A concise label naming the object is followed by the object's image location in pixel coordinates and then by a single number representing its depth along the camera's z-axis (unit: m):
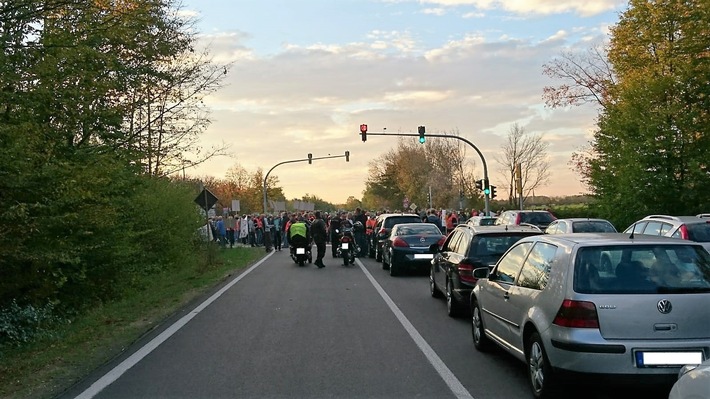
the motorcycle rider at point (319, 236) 24.69
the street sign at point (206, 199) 26.28
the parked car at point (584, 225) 20.98
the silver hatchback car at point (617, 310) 6.18
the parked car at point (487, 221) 29.52
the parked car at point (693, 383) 3.78
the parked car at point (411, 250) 20.34
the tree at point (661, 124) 31.47
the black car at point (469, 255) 11.95
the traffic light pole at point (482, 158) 35.74
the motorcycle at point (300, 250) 25.36
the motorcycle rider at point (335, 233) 28.27
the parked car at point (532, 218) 28.38
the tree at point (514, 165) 71.75
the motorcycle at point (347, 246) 25.06
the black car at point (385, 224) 25.77
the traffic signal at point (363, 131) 35.88
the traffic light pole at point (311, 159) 50.91
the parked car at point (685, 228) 15.33
